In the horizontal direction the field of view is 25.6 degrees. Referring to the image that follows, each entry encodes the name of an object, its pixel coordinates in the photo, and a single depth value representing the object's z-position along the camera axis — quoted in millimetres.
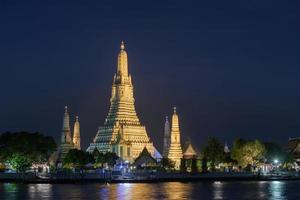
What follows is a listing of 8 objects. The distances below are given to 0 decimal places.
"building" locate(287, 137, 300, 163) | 148750
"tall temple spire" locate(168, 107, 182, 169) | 136912
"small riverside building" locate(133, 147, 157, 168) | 120000
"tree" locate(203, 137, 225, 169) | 110562
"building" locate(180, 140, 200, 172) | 107688
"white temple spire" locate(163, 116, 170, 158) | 144875
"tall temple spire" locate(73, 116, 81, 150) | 146000
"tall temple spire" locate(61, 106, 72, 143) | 134625
